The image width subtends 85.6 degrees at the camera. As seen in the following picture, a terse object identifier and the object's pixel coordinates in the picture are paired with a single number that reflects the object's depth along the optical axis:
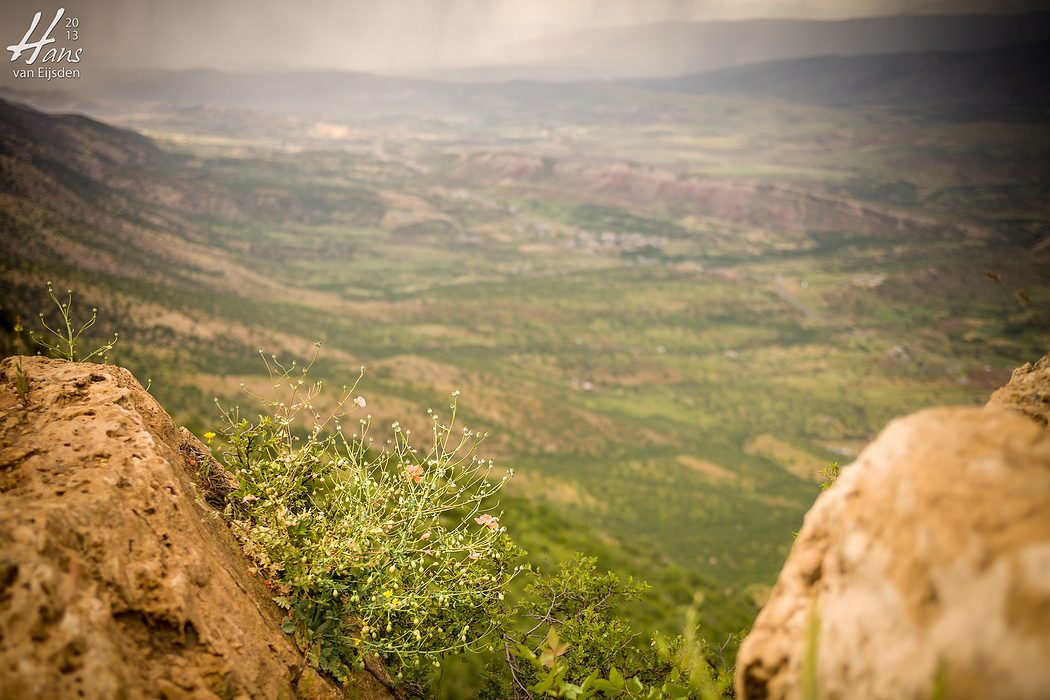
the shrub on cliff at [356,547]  4.87
